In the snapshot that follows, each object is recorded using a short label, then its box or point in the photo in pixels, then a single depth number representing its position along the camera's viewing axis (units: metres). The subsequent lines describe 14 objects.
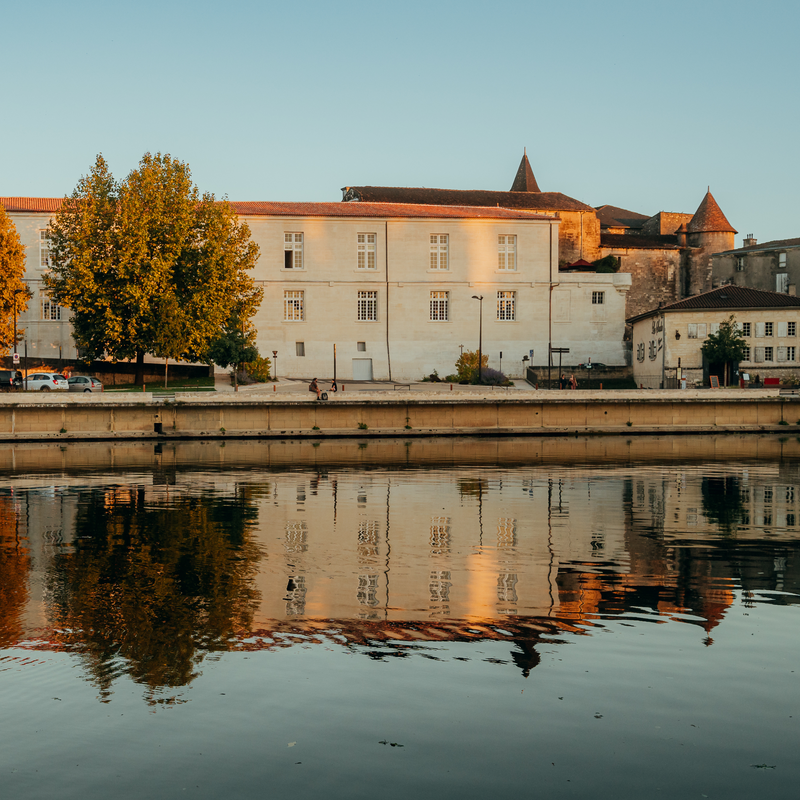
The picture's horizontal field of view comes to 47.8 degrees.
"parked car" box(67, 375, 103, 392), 58.50
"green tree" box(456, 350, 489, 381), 68.25
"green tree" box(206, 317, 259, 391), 63.88
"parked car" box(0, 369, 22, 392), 57.62
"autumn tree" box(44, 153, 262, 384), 58.34
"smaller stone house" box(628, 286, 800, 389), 68.62
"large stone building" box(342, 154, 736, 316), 98.38
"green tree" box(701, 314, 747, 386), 66.50
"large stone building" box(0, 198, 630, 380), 76.50
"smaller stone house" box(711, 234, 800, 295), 91.31
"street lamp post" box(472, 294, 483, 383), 67.62
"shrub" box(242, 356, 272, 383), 66.88
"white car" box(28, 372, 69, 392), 58.22
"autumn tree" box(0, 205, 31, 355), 64.56
